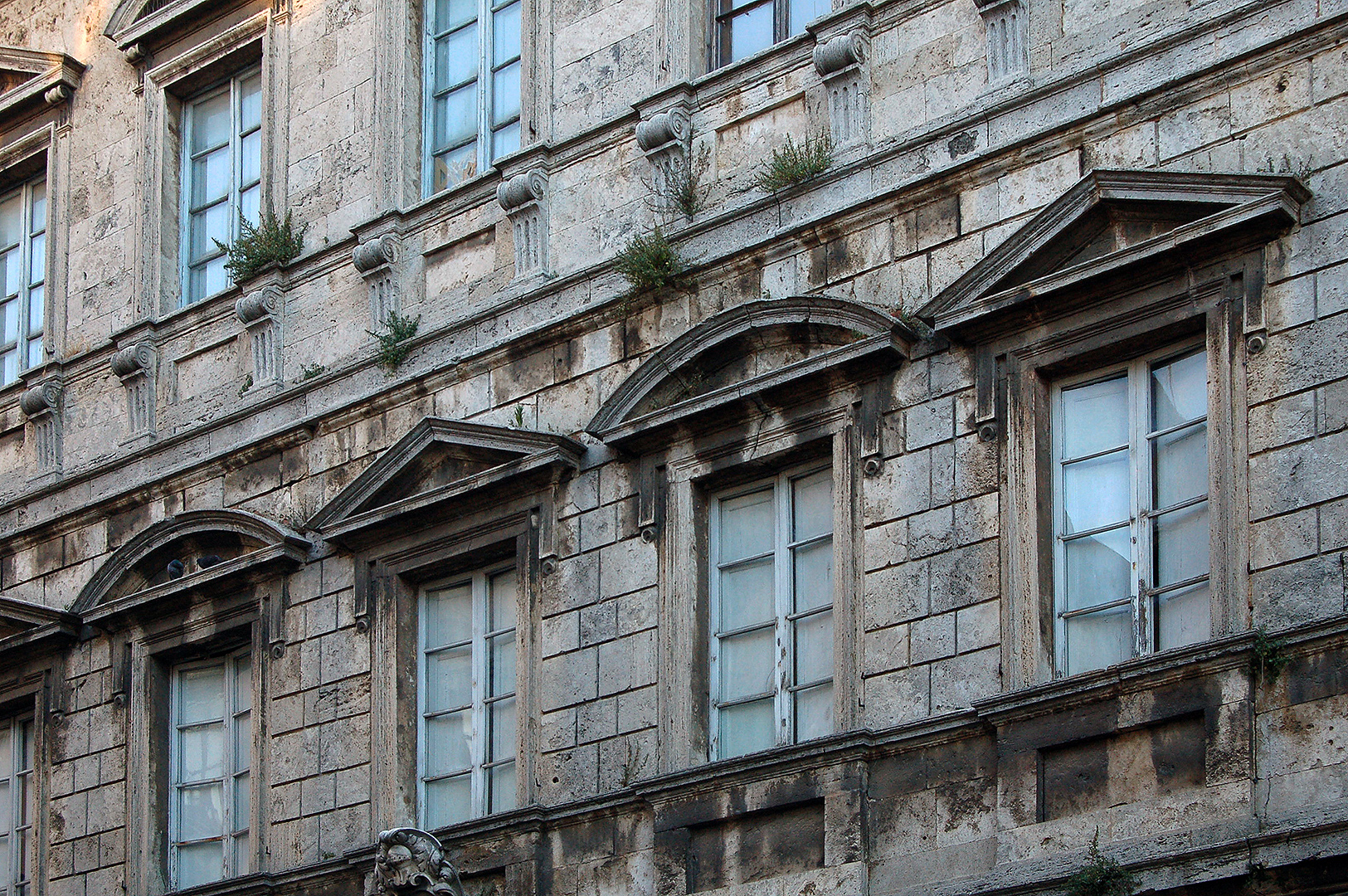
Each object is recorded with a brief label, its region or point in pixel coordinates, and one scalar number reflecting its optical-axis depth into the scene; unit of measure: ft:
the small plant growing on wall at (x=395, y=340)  46.75
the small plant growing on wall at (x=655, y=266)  42.29
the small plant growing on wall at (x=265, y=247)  49.67
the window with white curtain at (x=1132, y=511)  35.27
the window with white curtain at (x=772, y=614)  39.40
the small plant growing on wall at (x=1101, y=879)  33.12
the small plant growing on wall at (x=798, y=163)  41.06
